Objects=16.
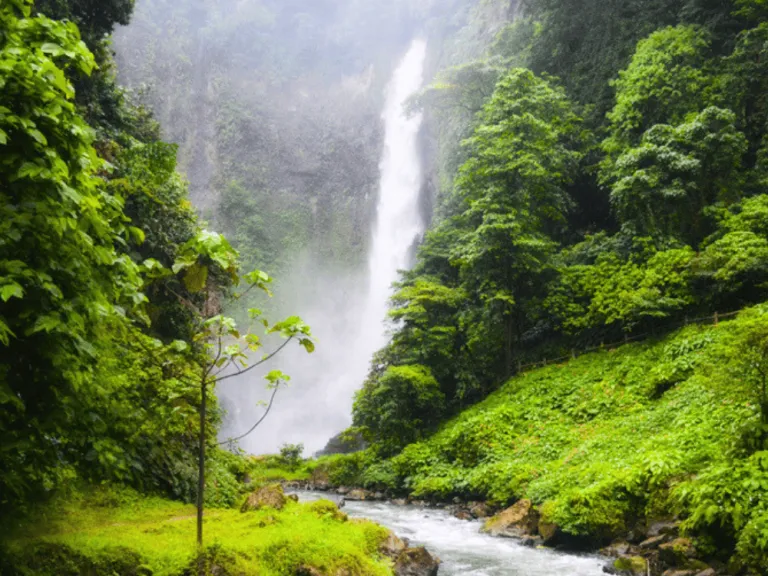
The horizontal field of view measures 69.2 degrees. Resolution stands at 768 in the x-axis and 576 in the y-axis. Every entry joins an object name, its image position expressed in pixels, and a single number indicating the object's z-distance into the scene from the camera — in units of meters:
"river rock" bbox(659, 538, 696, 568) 8.89
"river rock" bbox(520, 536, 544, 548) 11.98
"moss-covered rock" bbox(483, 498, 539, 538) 12.89
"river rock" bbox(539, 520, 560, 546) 11.83
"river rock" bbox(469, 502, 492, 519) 15.68
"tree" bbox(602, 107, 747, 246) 19.41
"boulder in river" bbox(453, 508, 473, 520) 15.64
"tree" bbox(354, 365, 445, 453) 22.67
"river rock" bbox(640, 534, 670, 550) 9.80
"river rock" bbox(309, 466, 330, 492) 26.17
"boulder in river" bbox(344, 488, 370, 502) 21.38
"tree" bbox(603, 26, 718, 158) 21.69
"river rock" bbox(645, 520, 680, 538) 9.94
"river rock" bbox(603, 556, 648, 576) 9.24
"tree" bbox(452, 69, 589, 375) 22.19
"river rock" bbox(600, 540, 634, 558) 10.51
